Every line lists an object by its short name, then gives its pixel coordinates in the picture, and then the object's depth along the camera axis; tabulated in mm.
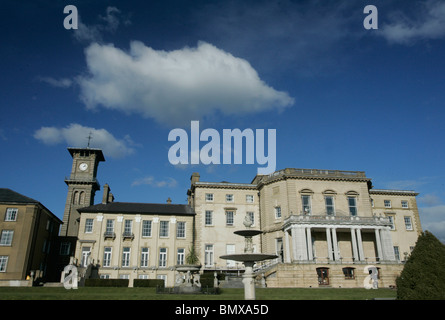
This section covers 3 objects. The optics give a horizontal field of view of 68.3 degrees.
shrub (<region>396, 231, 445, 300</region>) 12406
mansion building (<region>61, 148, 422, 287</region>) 37191
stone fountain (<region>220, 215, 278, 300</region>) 15625
